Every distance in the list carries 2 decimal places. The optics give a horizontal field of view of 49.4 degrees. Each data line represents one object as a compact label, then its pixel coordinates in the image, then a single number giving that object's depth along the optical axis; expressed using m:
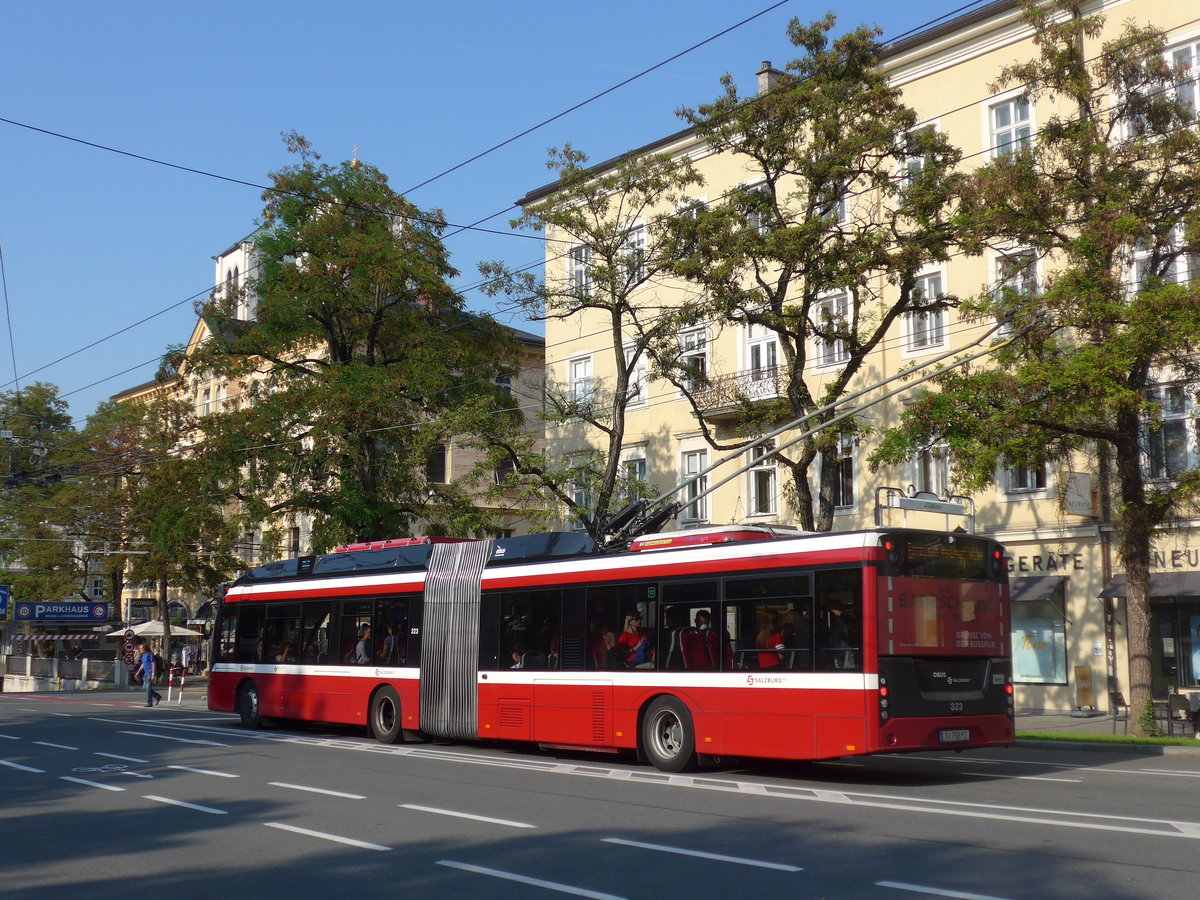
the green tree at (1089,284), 20.50
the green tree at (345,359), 36.69
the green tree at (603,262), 27.48
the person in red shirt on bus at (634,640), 16.75
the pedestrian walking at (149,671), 36.34
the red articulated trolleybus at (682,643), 14.09
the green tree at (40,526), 58.66
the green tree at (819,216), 23.28
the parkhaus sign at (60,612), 56.59
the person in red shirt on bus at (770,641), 14.84
